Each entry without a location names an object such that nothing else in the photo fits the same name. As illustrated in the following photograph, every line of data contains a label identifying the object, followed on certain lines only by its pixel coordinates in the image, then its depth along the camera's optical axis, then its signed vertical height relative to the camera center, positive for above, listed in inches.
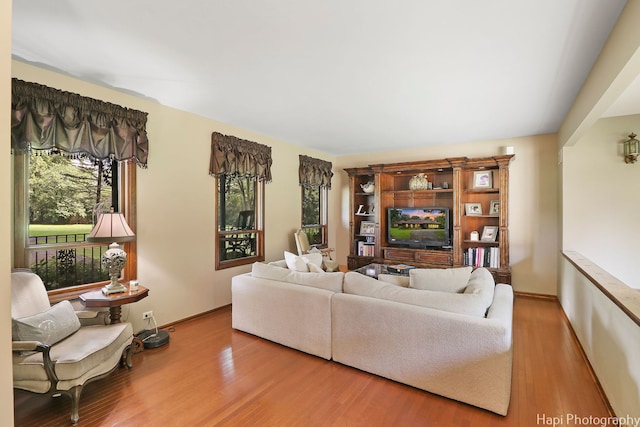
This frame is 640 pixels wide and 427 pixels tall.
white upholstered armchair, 76.2 -37.5
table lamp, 100.8 -8.2
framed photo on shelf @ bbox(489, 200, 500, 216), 195.6 +4.7
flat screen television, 207.5 -8.4
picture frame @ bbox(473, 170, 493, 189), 197.6 +23.7
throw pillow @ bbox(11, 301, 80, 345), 80.0 -31.6
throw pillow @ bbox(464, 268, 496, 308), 88.5 -22.3
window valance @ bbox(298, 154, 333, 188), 219.5 +33.0
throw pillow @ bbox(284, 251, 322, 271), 137.0 -22.1
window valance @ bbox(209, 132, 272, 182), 159.3 +32.1
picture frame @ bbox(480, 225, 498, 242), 194.2 -11.7
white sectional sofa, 80.4 -35.2
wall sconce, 140.3 +31.0
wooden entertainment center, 189.2 +5.5
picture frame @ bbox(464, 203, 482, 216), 201.9 +4.1
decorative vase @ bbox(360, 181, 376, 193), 241.6 +22.2
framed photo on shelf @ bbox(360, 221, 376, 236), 243.1 -10.8
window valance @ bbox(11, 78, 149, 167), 95.9 +31.9
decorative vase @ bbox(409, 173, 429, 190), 215.3 +23.4
